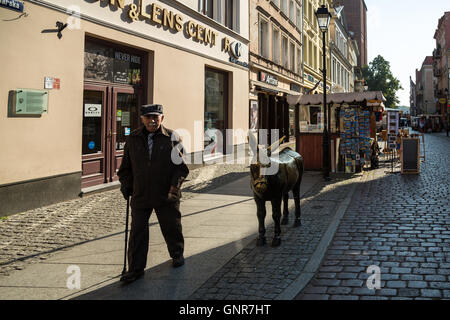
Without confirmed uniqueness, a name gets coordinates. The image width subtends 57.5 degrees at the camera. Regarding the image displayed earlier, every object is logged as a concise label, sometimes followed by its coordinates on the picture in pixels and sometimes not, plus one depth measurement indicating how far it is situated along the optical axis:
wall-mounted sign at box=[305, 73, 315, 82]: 32.47
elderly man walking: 4.54
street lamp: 12.29
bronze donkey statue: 5.25
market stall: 13.38
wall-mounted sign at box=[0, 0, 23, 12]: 7.31
